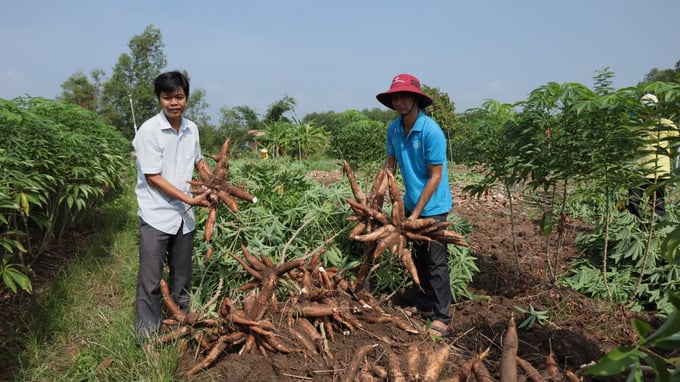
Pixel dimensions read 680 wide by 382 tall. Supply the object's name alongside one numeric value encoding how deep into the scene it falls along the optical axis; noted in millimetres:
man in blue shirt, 2824
